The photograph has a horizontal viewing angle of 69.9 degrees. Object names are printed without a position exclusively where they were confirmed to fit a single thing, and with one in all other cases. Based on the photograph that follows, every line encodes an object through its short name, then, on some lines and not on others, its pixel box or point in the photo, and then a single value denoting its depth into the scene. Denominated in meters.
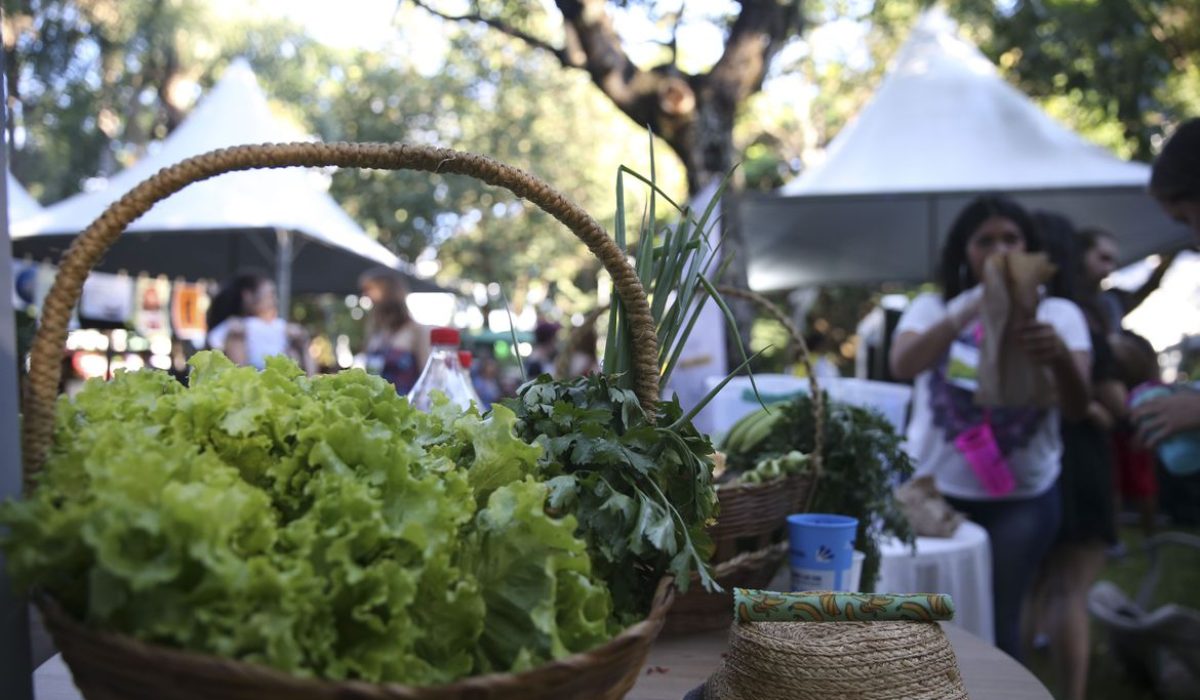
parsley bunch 0.89
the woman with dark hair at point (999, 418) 2.55
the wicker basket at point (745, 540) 1.38
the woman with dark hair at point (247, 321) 4.94
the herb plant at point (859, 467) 1.64
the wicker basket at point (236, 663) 0.65
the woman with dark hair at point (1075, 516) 2.85
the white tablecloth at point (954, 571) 2.23
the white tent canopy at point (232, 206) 6.64
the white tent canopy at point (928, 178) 5.75
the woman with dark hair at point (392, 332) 4.59
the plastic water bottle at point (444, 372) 2.19
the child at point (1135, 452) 3.61
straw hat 0.97
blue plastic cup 1.42
